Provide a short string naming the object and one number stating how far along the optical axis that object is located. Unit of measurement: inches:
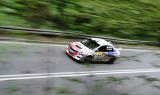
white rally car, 687.7
